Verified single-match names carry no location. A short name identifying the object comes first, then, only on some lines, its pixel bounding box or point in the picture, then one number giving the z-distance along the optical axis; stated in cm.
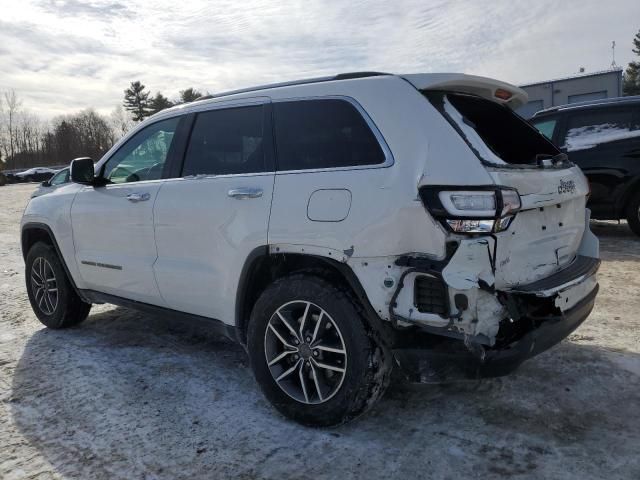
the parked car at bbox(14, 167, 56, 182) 4797
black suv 722
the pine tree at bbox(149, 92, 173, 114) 6119
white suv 248
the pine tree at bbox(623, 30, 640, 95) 5307
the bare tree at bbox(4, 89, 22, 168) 7756
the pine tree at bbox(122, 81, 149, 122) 6800
